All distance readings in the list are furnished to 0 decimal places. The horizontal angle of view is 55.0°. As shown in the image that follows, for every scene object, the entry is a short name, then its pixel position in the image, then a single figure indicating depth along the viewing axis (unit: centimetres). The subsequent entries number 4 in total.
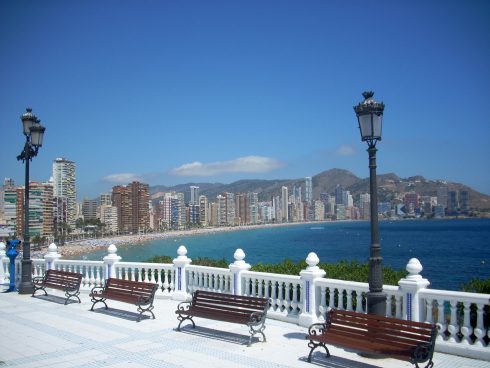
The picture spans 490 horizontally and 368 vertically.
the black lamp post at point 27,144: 1401
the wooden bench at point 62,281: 1227
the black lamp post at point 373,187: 736
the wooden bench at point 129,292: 995
